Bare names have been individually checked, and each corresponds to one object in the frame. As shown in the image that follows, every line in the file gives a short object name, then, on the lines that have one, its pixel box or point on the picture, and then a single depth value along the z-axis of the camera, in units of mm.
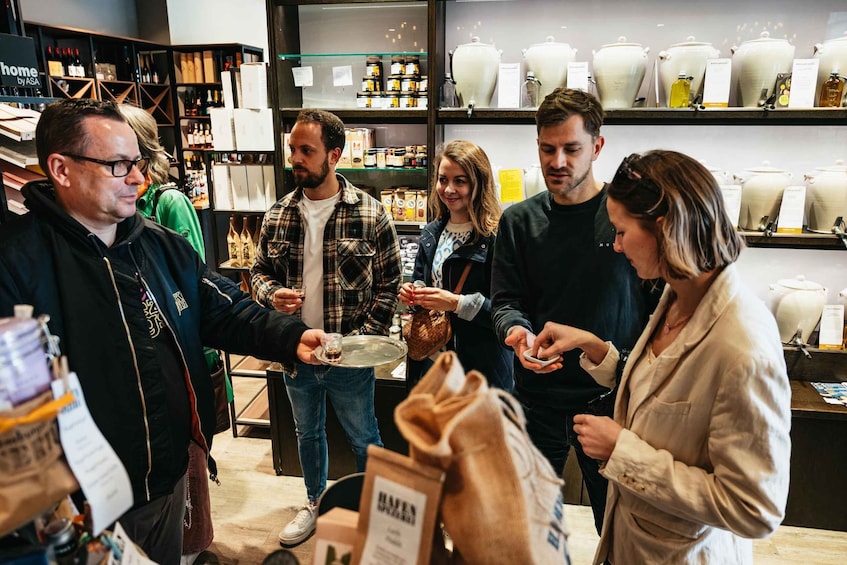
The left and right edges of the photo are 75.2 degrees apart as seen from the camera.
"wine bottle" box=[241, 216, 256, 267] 3283
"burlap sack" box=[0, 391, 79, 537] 582
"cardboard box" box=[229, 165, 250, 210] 3191
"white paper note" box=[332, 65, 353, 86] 3082
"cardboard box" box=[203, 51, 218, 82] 7039
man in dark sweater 1776
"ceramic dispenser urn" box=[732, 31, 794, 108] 2424
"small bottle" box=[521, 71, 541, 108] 2648
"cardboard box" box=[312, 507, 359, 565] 707
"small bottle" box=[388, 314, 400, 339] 3125
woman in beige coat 968
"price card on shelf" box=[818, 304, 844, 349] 2662
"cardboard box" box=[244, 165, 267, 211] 3182
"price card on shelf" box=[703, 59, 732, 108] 2482
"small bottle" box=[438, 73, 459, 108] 2859
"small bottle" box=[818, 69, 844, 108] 2432
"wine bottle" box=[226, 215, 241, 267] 3311
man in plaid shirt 2297
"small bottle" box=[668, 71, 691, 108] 2525
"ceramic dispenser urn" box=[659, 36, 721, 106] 2477
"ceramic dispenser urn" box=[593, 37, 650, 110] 2496
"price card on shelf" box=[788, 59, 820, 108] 2428
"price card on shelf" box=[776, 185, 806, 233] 2523
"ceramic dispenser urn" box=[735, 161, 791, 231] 2535
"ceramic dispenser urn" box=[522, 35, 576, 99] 2588
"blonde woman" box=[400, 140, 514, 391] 2283
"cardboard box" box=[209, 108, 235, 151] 3111
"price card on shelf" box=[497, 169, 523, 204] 2730
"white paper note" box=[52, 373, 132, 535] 641
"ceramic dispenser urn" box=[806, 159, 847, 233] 2482
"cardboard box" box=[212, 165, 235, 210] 3205
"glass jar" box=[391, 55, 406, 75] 2920
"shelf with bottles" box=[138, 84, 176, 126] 7074
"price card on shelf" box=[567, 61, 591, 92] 2594
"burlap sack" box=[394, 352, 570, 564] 605
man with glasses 1257
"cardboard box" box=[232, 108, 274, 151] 3043
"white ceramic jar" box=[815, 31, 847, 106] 2389
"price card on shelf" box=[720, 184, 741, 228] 2570
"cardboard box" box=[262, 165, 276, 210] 3174
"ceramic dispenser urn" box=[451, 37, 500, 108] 2652
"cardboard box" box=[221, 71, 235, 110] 3338
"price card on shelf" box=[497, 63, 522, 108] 2742
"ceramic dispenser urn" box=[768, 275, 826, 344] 2572
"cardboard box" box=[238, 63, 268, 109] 2979
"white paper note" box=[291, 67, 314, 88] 3031
